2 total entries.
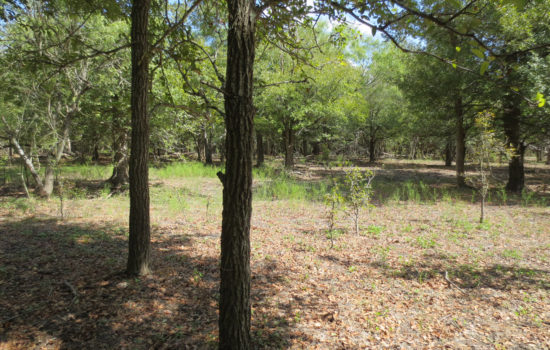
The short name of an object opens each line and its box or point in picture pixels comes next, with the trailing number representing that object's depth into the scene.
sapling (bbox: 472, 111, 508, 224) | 6.49
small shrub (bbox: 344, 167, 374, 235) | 5.88
